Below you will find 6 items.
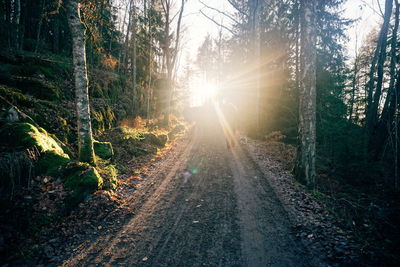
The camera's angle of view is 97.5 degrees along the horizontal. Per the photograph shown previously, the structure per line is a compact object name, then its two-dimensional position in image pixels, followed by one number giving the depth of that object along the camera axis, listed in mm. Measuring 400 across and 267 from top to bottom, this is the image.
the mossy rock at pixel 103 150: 7387
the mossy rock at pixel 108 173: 5684
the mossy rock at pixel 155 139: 11214
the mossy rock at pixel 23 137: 4539
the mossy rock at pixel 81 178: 4727
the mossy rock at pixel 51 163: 4713
